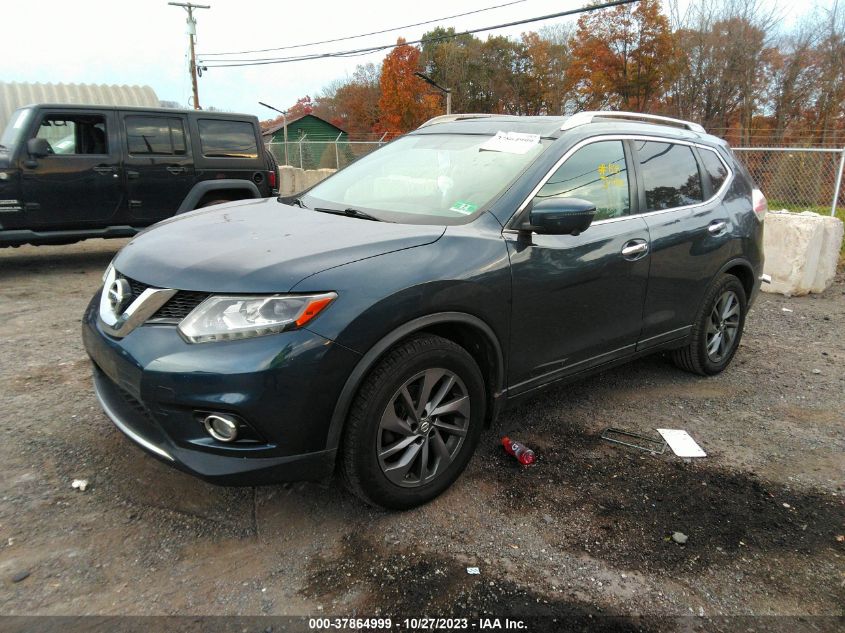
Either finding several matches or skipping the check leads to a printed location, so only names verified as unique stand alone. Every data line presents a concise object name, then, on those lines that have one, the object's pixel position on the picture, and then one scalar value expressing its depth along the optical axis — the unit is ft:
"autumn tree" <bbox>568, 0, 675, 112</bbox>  112.78
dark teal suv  7.59
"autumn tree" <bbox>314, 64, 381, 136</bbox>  184.55
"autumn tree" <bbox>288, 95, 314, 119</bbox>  204.13
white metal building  50.12
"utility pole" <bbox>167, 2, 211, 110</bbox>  98.07
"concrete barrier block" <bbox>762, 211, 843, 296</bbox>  23.66
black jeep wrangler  22.72
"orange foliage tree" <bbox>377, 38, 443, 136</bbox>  156.76
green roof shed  67.92
